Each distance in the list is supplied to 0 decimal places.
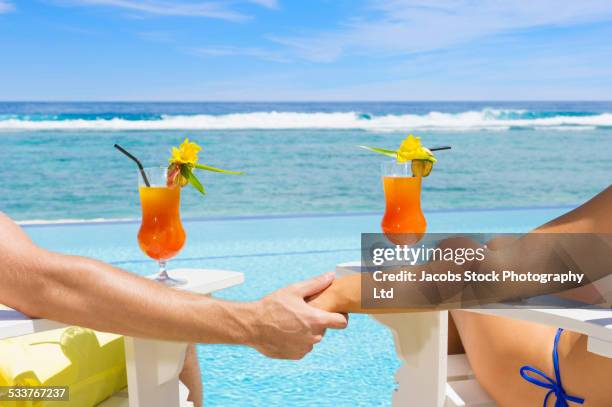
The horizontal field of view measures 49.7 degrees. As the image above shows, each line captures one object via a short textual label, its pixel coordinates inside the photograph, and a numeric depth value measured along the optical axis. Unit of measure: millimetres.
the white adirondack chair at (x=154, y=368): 1264
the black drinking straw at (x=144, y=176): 1484
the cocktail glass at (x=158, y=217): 1487
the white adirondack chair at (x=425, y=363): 1361
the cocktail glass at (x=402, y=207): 1608
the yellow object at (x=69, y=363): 1315
